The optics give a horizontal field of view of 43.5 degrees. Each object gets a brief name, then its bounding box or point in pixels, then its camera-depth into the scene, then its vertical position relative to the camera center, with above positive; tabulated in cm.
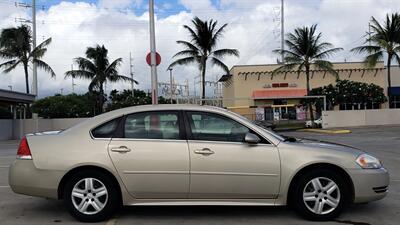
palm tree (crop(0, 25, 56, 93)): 4262 +570
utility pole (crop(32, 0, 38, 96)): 4456 +625
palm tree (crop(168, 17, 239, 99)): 4006 +520
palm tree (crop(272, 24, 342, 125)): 4062 +493
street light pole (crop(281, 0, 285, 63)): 6509 +1228
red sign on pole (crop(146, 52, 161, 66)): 1692 +187
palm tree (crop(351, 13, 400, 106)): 3938 +519
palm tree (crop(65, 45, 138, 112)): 4853 +450
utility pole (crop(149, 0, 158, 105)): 1661 +155
